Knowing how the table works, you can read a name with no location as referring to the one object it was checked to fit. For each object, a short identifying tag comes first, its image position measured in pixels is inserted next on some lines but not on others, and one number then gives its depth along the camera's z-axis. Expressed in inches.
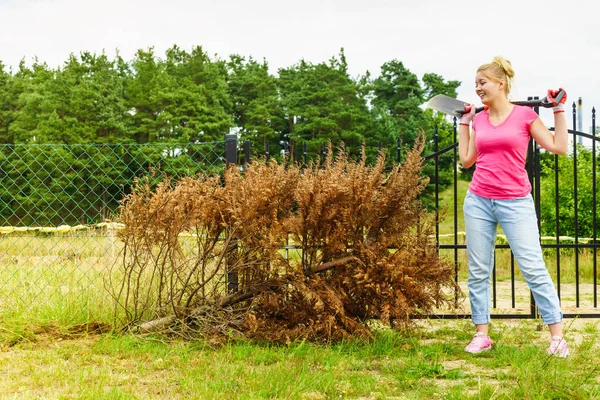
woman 159.5
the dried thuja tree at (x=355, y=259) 174.2
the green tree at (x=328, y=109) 1412.4
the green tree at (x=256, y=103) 1540.4
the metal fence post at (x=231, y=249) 181.8
